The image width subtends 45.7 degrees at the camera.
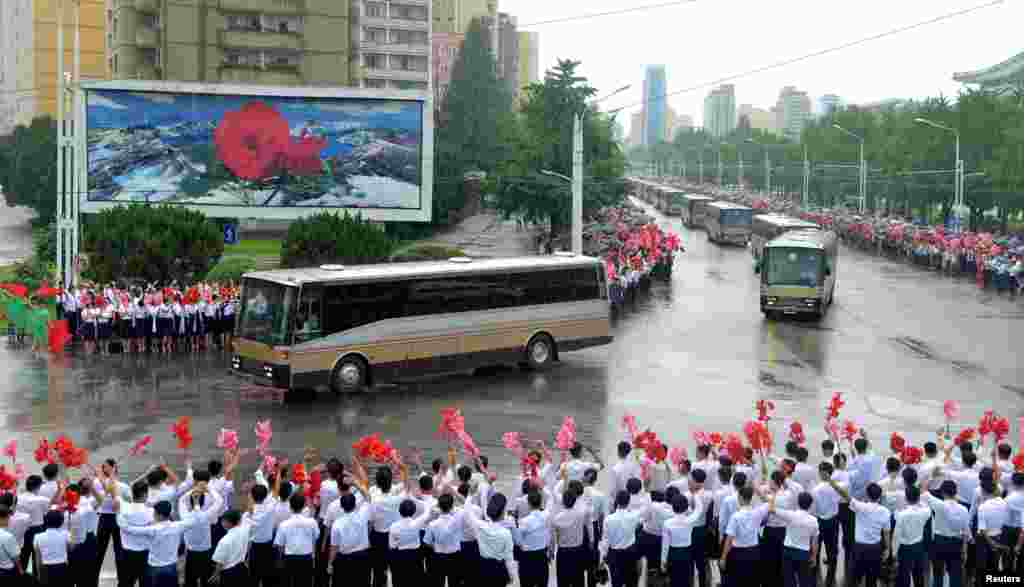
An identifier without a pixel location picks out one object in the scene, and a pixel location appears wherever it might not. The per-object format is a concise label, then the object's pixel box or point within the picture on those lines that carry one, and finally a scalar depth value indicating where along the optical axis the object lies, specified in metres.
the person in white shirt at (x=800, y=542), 10.55
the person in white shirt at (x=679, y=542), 10.47
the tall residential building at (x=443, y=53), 132.62
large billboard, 43.41
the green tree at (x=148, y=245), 32.31
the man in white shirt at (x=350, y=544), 10.34
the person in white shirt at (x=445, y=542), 10.37
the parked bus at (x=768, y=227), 47.78
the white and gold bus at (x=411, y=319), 21.36
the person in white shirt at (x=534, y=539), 10.44
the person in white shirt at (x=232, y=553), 9.91
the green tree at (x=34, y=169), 70.19
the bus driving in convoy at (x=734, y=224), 64.81
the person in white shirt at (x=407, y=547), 10.37
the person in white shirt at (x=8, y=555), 9.87
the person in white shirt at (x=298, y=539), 10.20
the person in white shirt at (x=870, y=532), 10.73
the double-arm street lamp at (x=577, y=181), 34.97
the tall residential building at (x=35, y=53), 111.31
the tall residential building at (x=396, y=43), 96.44
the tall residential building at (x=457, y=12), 141.50
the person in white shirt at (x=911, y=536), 10.71
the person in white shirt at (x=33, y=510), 10.76
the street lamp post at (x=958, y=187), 58.64
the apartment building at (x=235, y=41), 74.75
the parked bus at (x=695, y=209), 77.25
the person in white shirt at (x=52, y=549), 9.92
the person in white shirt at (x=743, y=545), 10.45
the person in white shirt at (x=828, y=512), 11.25
